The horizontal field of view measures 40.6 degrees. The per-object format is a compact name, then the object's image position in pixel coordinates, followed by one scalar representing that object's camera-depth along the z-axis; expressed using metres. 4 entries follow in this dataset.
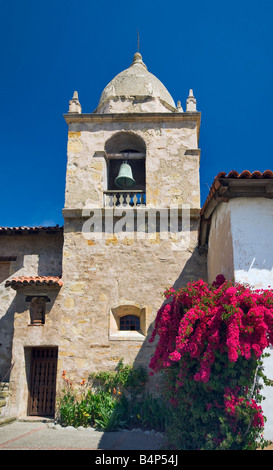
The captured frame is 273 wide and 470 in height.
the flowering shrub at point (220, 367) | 5.25
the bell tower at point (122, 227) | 10.58
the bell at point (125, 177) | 11.45
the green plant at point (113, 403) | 9.22
